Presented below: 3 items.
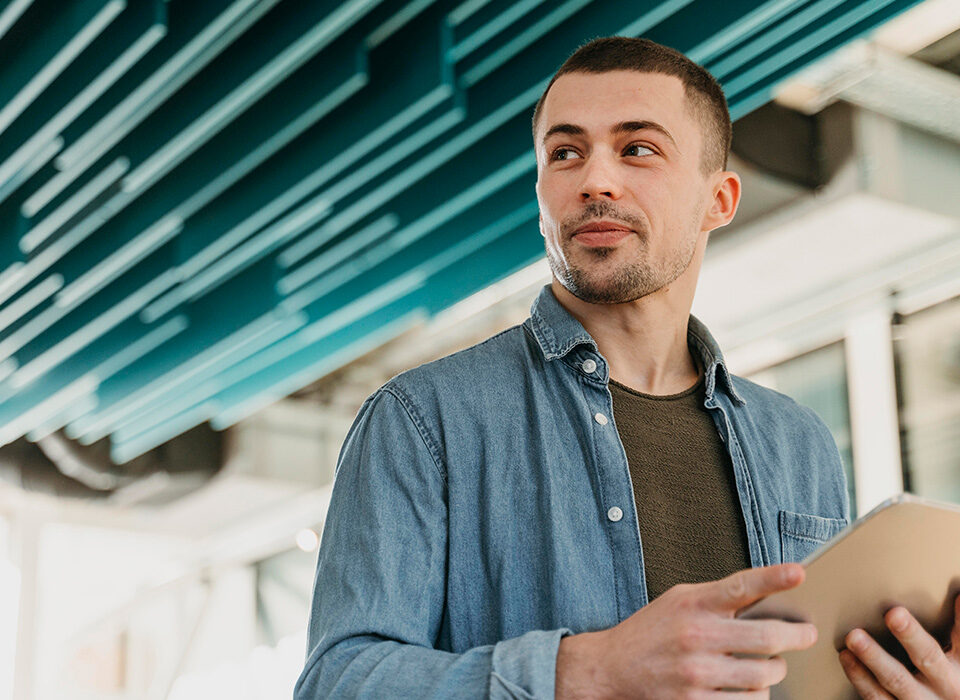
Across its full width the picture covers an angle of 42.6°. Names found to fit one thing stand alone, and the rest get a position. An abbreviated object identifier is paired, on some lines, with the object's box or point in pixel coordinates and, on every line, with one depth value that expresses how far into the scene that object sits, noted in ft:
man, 3.52
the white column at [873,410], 14.26
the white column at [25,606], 25.13
